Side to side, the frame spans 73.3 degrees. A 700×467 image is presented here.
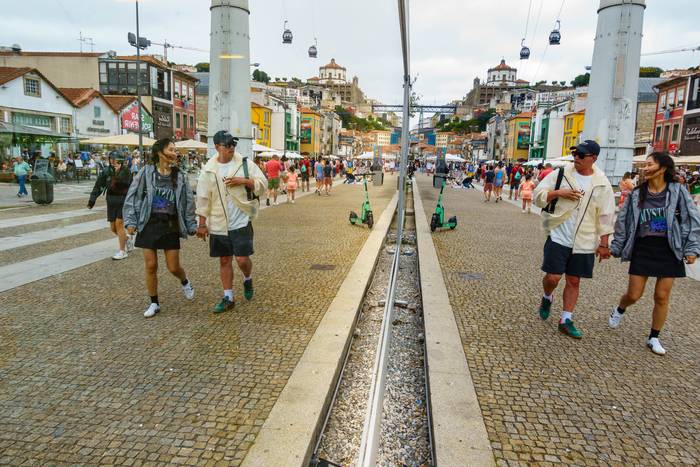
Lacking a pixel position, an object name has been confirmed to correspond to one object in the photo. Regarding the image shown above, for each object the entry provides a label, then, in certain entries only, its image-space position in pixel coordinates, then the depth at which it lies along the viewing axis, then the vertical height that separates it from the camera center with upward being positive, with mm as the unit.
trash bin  14391 -898
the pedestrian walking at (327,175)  21875 -383
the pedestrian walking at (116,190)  7070 -439
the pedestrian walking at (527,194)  16023 -726
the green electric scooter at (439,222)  11156 -1237
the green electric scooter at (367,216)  11305 -1168
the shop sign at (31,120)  27062 +2300
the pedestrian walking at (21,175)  15969 -572
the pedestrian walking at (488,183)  20195 -502
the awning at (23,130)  21422 +1312
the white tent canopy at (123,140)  21425 +937
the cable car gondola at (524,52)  33062 +8408
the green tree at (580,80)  90288 +18638
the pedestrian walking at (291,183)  17203 -624
